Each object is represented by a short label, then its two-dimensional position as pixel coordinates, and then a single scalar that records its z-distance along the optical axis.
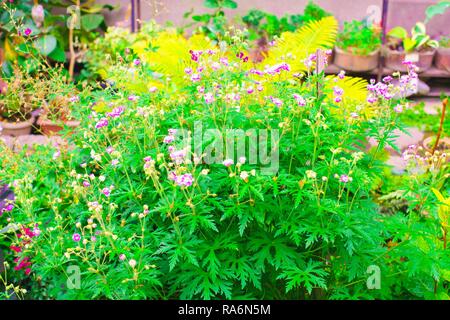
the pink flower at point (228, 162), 2.18
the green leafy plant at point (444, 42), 6.13
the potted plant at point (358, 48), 5.86
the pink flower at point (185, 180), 2.15
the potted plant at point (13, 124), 5.13
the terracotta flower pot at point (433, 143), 4.66
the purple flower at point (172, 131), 2.39
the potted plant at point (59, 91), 3.15
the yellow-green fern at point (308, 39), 4.21
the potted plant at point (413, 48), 5.98
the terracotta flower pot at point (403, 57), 5.98
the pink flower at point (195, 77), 2.65
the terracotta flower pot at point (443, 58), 6.02
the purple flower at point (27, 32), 3.34
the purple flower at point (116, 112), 2.58
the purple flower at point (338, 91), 2.56
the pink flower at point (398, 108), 2.48
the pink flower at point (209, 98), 2.43
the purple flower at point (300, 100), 2.42
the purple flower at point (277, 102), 2.50
